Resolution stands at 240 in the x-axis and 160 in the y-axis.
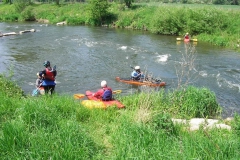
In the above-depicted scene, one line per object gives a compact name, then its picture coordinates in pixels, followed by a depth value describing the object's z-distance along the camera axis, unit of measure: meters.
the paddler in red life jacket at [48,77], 10.74
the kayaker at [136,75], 13.45
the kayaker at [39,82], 11.07
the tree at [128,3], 39.27
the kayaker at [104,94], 9.21
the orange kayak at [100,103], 8.33
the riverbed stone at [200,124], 6.73
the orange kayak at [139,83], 12.68
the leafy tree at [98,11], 35.56
